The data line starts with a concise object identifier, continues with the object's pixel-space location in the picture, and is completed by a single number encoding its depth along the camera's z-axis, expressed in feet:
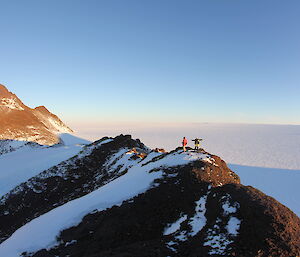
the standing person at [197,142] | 69.56
